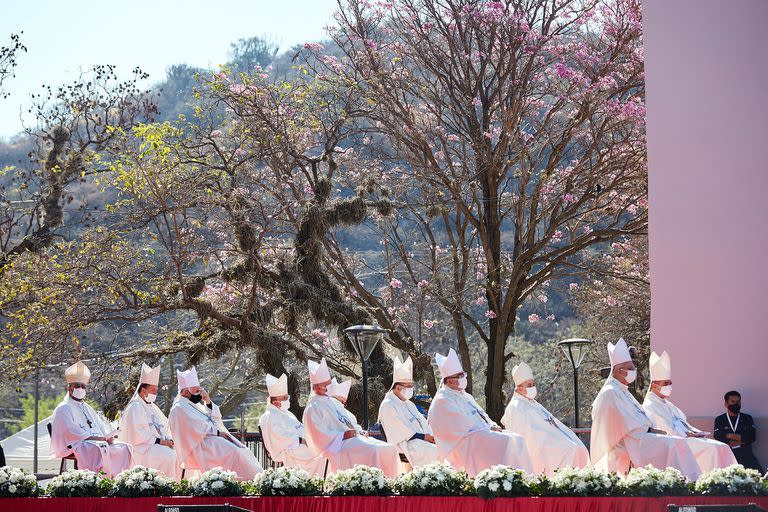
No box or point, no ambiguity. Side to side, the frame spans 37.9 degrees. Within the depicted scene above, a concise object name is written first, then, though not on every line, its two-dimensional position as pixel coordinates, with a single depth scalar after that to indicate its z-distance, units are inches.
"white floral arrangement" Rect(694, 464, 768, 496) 378.6
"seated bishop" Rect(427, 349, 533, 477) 539.8
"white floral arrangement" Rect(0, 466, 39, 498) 456.4
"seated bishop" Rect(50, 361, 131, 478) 634.2
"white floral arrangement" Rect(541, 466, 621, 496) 387.5
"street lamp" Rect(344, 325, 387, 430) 664.4
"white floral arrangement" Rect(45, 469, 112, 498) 448.1
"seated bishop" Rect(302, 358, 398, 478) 560.4
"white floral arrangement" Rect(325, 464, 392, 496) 410.3
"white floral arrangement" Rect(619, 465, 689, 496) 381.1
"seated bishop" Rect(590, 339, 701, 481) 520.7
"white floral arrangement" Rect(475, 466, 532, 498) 390.0
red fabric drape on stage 377.7
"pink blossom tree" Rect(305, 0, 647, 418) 855.1
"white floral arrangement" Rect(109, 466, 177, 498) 434.3
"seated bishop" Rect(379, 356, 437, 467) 591.8
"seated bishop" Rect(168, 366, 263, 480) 589.6
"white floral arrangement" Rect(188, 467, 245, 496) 425.1
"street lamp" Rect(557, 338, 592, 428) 735.7
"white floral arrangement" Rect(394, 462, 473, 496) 401.7
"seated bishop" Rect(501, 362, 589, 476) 570.3
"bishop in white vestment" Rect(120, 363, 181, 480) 642.8
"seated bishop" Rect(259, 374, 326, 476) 636.1
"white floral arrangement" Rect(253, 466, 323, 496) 422.0
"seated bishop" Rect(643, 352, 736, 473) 526.0
